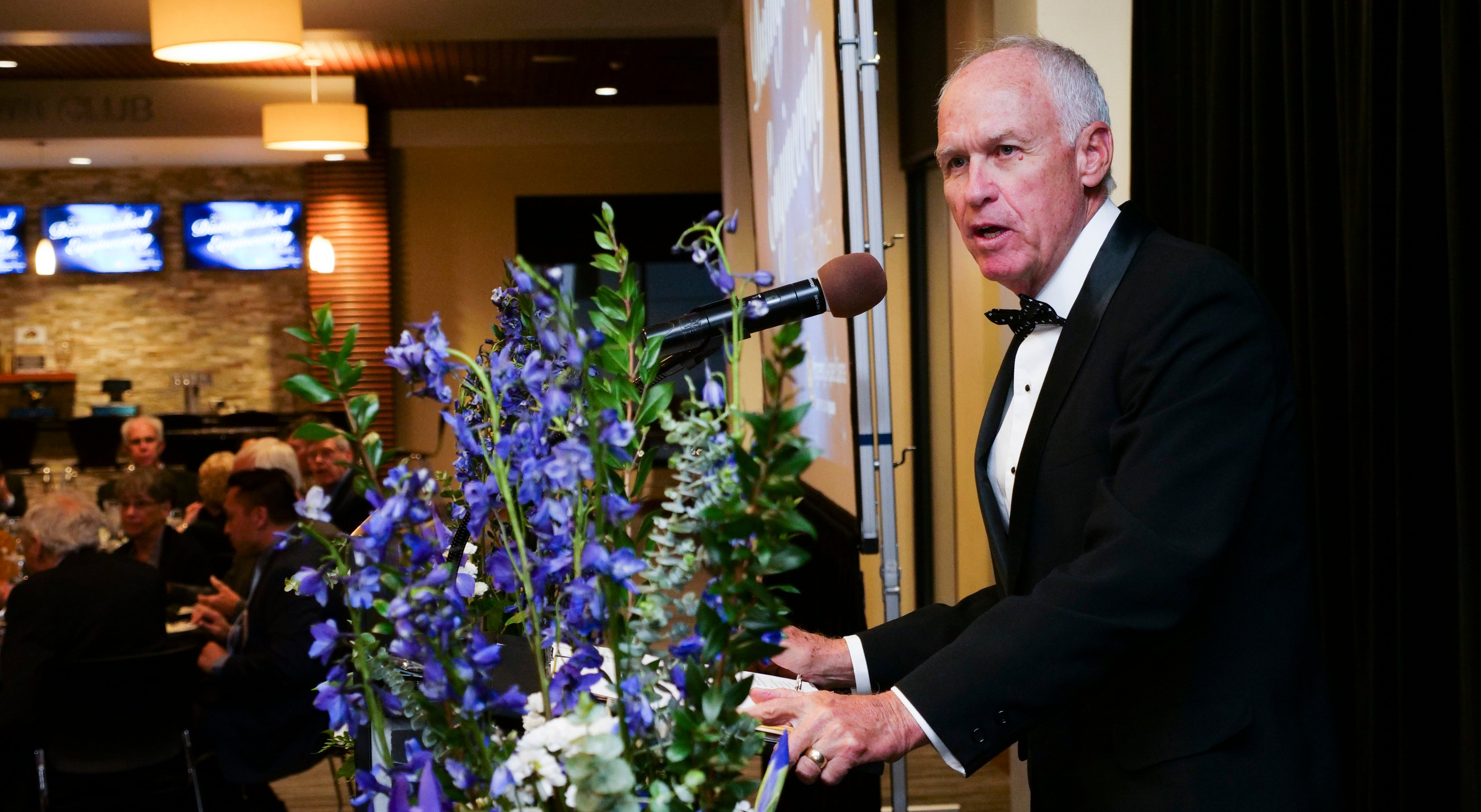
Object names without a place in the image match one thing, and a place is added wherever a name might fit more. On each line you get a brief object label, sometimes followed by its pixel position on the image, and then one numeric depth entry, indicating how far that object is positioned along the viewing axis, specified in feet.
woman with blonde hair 18.69
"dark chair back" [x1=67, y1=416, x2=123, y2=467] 35.70
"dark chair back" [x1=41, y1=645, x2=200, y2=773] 12.25
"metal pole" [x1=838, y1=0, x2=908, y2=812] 8.67
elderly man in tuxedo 4.02
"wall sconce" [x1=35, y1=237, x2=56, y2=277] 34.17
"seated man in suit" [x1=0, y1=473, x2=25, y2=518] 20.66
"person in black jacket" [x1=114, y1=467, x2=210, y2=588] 16.39
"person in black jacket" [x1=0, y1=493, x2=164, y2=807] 12.78
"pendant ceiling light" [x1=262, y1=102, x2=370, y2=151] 28.37
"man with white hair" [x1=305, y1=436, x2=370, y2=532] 17.70
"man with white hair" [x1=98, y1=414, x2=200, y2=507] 23.31
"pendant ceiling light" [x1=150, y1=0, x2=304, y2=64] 17.39
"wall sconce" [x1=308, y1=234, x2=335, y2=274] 32.42
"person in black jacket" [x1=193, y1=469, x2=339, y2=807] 12.84
